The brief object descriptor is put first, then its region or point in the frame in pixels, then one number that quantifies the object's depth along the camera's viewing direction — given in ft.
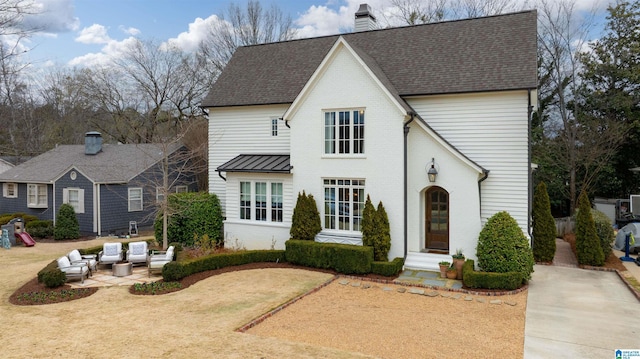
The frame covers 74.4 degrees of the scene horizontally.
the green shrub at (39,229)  74.79
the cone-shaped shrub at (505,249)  41.70
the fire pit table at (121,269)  45.91
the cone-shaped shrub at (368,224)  48.16
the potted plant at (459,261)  44.58
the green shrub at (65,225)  73.36
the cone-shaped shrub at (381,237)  47.80
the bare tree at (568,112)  82.79
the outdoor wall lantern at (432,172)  47.44
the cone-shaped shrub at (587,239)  49.34
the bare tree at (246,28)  131.23
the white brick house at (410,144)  47.57
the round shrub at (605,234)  52.60
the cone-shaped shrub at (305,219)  51.57
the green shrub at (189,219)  58.54
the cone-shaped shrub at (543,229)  51.21
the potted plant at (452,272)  44.60
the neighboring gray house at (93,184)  77.36
